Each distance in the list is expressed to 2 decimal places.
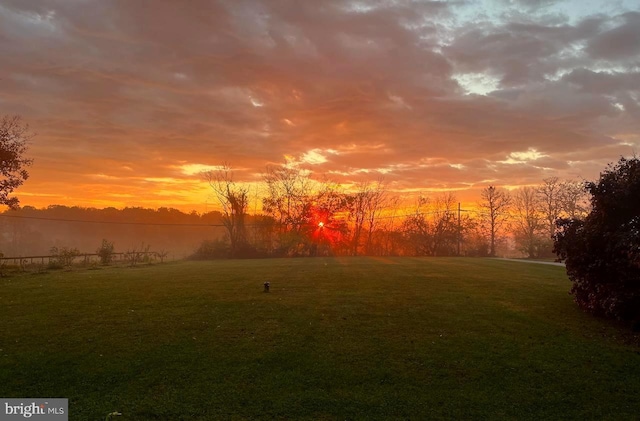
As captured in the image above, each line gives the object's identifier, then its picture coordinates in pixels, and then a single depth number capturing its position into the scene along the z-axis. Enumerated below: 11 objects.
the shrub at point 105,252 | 25.98
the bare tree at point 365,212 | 42.78
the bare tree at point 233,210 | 38.73
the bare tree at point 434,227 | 39.53
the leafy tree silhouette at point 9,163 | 18.55
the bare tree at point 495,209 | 43.28
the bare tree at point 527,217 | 41.84
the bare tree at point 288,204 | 40.72
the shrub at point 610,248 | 8.06
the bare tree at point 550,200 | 41.28
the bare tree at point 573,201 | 39.25
